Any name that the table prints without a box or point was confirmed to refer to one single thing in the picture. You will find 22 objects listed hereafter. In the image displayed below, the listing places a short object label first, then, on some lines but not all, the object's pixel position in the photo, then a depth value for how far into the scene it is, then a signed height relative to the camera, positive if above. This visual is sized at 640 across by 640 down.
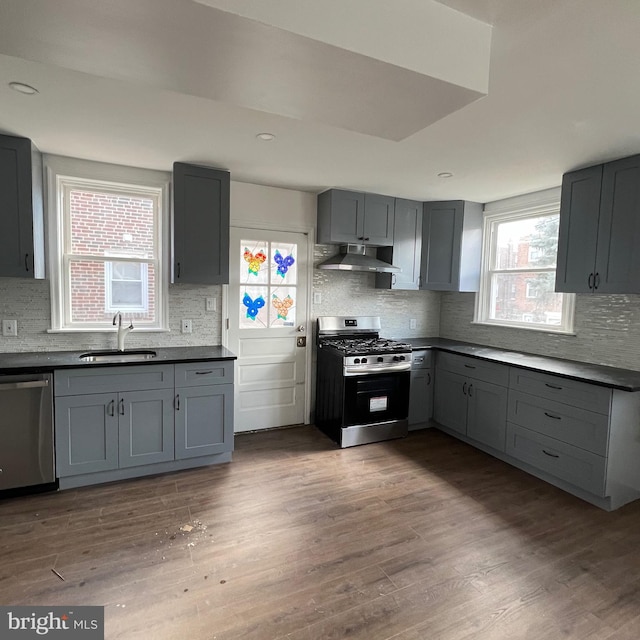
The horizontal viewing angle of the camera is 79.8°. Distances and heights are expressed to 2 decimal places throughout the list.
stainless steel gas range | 3.47 -0.87
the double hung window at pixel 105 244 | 2.97 +0.35
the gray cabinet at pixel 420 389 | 3.88 -0.95
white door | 3.64 -0.31
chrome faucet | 3.05 -0.34
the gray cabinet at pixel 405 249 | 3.95 +0.49
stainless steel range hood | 3.67 +0.32
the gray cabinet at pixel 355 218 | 3.62 +0.75
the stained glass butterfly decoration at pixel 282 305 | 3.78 -0.12
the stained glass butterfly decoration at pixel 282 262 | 3.76 +0.30
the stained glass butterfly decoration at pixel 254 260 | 3.64 +0.31
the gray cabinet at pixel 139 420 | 2.61 -0.96
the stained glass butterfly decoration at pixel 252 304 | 3.67 -0.12
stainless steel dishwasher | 2.45 -0.95
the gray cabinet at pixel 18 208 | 2.52 +0.52
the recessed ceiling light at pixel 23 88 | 1.84 +0.97
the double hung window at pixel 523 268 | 3.50 +0.31
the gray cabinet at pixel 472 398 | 3.27 -0.93
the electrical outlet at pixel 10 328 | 2.83 -0.32
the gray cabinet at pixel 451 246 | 4.02 +0.55
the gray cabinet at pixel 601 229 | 2.64 +0.53
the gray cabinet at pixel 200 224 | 3.03 +0.53
